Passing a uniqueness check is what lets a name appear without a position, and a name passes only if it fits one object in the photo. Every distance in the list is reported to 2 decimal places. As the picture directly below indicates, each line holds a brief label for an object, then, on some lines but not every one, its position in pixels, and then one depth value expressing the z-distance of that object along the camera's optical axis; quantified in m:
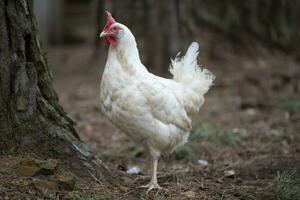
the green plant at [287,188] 4.56
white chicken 4.94
